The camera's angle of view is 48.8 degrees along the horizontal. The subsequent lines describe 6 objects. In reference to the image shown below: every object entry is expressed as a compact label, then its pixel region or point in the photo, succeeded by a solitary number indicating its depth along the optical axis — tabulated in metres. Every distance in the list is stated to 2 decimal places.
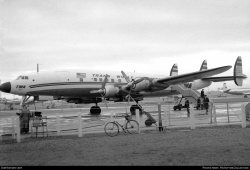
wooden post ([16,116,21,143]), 10.38
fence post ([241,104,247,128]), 12.64
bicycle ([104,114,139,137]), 11.40
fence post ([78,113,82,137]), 11.27
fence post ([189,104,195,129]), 12.52
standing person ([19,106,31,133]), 12.74
